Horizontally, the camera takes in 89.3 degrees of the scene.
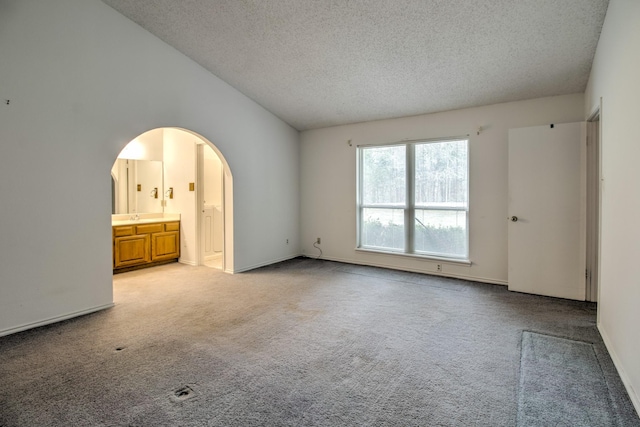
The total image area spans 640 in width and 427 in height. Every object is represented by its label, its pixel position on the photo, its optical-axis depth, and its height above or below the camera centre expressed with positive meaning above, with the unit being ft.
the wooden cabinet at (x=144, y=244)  16.58 -1.86
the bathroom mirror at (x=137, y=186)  17.85 +1.39
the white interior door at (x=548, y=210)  12.37 +0.02
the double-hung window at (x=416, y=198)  15.69 +0.66
